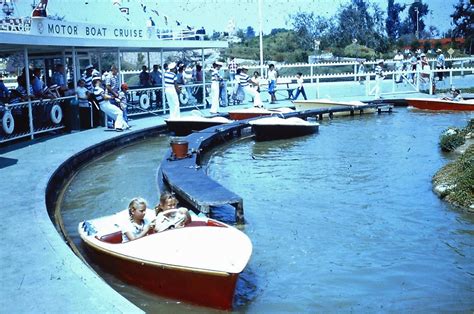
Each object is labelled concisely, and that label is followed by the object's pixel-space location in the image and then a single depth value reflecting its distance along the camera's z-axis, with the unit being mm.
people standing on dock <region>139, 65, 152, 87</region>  24344
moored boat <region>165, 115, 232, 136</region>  18719
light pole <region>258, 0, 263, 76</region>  28141
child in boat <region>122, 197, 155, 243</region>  7262
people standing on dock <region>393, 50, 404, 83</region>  30705
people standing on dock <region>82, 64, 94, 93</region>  18516
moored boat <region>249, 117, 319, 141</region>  18109
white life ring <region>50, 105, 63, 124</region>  17359
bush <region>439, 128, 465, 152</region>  15375
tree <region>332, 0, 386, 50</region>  60031
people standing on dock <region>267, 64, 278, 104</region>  25541
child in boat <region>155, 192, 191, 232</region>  7129
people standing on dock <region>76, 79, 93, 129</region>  18438
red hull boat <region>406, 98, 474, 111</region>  23391
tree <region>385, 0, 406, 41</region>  90250
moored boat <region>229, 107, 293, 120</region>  21000
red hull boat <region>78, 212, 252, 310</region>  6352
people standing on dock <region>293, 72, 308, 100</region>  26245
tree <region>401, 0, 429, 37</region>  92625
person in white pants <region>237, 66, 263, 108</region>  23631
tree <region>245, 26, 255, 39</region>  79825
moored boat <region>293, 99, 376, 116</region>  23781
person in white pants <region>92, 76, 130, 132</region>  17891
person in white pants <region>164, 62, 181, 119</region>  19484
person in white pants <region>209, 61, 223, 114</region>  22156
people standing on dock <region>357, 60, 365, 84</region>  30367
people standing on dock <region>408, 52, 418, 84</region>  30484
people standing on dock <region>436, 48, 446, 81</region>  33438
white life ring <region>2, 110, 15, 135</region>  14936
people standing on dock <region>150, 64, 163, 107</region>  23859
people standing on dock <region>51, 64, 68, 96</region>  18484
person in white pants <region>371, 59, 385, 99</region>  26906
